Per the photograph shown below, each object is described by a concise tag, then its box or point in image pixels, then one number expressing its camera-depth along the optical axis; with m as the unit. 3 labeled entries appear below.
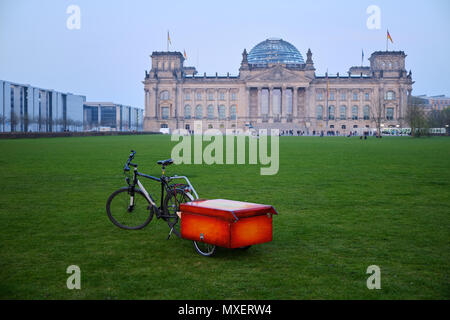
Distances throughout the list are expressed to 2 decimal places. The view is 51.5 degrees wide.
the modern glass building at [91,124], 192.79
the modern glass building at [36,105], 128.50
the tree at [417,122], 81.31
